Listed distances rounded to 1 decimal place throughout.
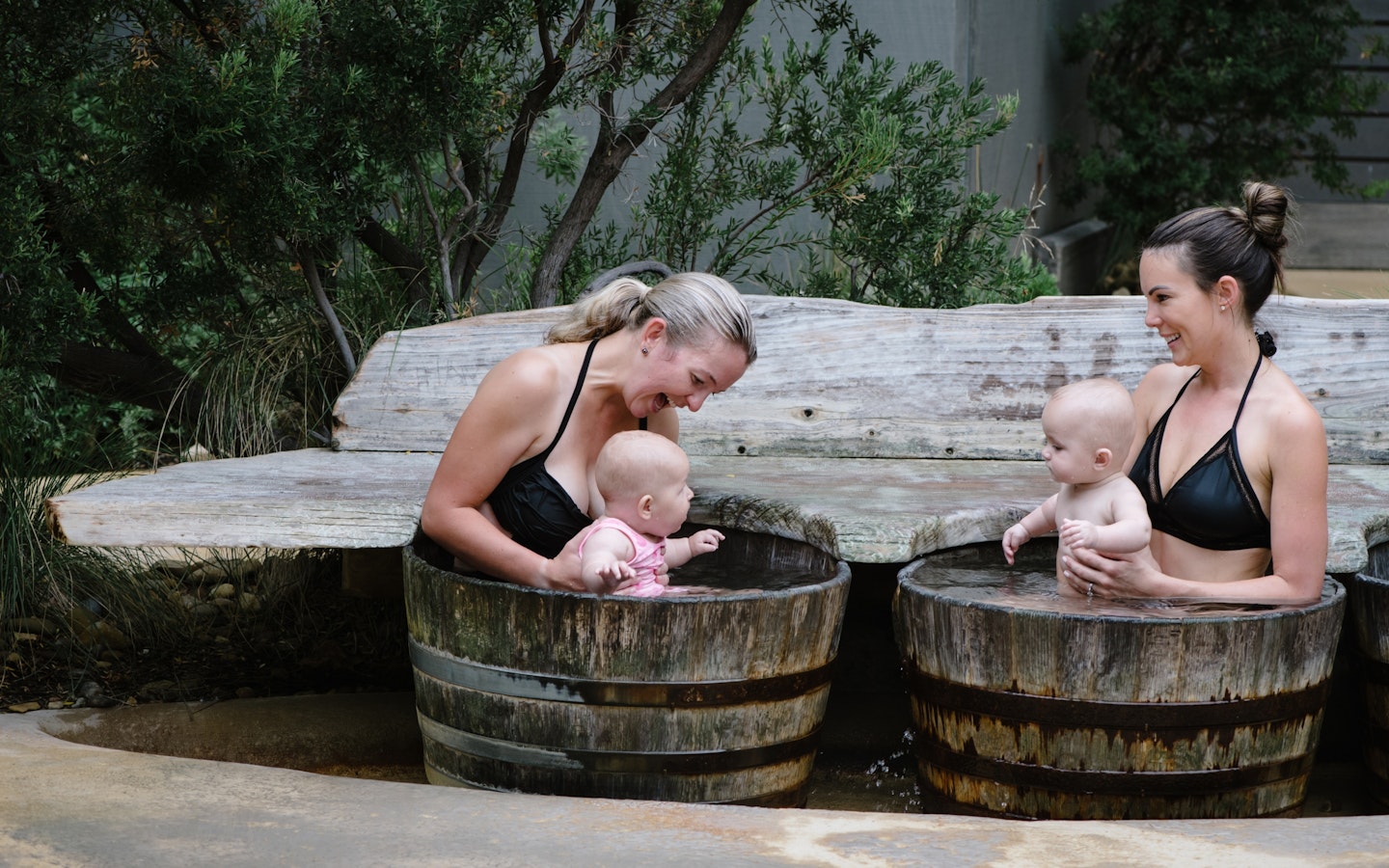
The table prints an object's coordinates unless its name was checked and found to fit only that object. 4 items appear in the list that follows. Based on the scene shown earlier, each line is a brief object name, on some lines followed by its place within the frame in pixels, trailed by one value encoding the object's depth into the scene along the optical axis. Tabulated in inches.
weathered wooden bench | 184.1
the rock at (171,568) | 202.7
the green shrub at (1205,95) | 395.9
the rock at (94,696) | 169.2
